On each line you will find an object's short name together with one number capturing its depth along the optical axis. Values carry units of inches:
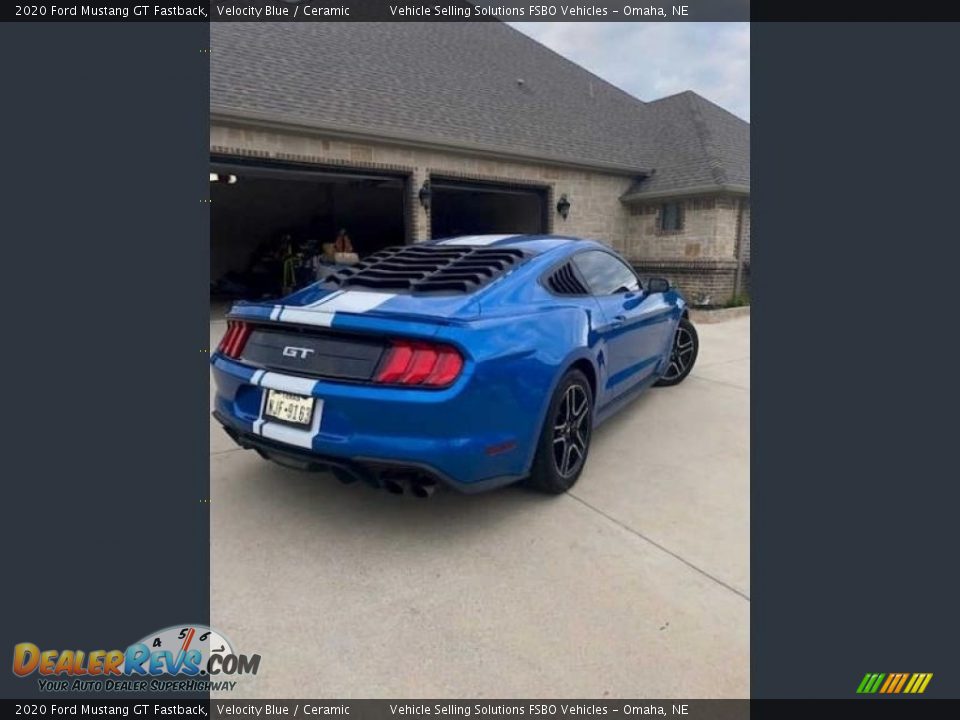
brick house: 336.2
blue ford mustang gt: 88.8
